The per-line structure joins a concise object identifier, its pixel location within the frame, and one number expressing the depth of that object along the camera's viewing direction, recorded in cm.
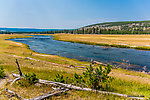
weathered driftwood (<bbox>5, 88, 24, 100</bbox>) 743
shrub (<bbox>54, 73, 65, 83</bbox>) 947
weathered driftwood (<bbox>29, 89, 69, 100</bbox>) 723
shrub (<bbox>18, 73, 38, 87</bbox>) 960
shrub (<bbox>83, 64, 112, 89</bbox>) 871
